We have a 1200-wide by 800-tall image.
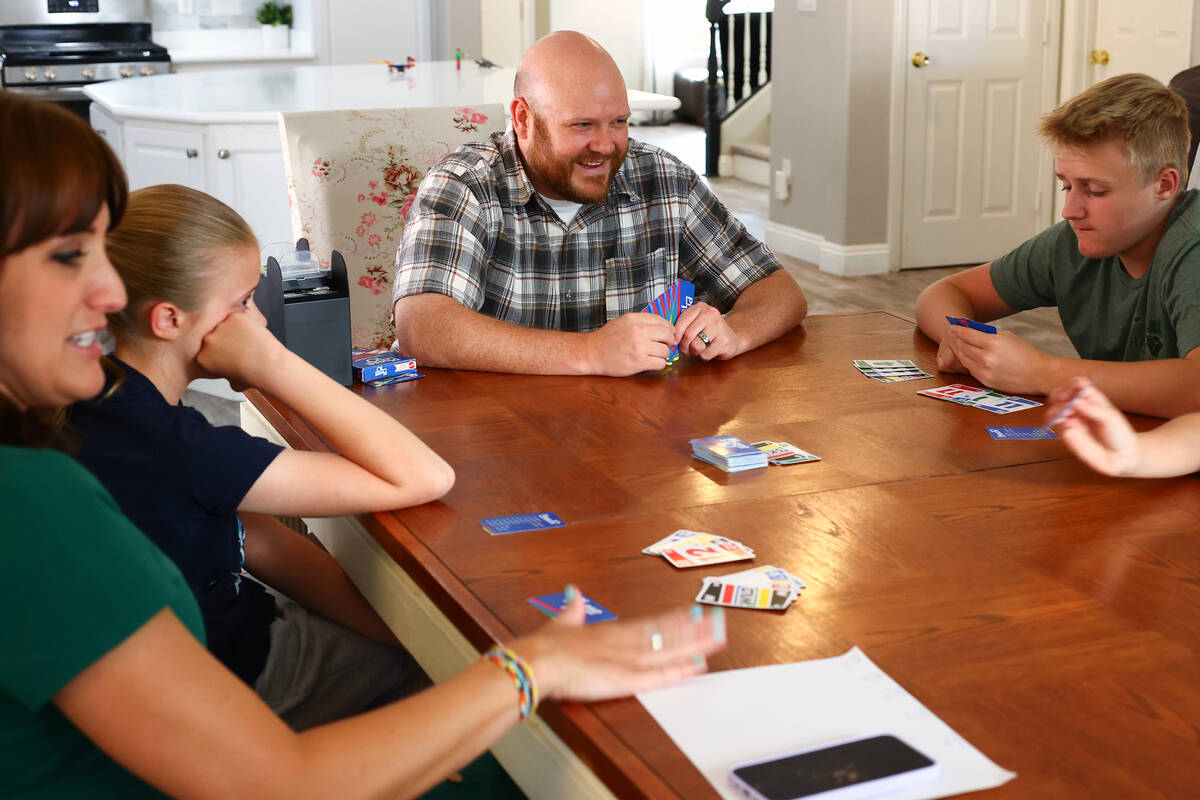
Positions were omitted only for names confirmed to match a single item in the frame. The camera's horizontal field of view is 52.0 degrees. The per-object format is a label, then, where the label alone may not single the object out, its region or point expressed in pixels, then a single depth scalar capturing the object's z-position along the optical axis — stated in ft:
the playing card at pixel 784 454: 5.06
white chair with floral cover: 8.86
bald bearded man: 6.54
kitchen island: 12.62
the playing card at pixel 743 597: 3.74
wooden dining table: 3.09
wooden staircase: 29.32
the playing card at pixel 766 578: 3.87
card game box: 6.40
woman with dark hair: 2.75
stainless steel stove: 21.93
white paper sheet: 2.90
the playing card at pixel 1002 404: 5.73
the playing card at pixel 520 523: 4.38
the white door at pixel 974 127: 19.38
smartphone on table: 2.80
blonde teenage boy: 5.64
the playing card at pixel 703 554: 4.03
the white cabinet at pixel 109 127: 13.88
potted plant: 25.07
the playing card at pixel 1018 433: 5.35
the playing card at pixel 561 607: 3.65
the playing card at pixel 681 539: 4.14
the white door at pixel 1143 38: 17.63
